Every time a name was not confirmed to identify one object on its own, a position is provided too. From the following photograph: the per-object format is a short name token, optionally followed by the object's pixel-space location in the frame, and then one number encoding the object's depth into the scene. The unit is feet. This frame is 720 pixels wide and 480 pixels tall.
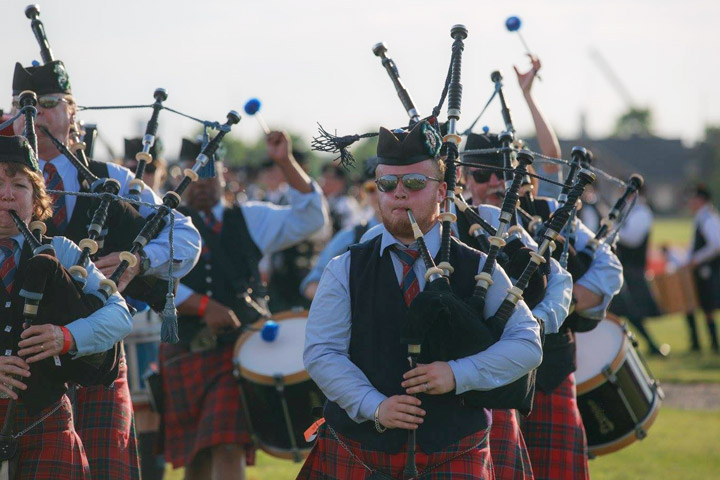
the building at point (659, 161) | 533.96
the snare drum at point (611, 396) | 33.65
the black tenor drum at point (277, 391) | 35.19
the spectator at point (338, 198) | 80.32
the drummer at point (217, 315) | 36.73
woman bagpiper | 22.45
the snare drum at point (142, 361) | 39.73
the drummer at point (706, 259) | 82.89
